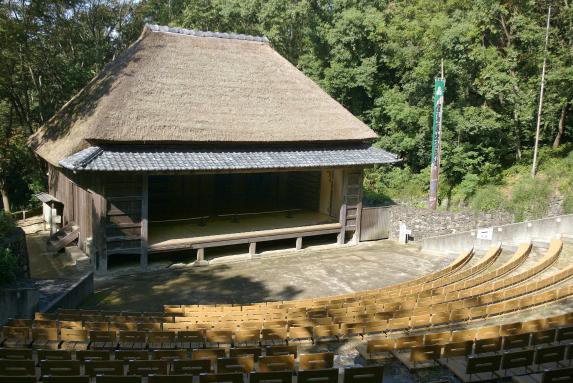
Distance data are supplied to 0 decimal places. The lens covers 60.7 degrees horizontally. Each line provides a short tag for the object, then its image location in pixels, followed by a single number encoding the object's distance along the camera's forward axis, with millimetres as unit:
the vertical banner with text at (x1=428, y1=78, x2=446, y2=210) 22328
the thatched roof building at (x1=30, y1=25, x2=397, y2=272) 16344
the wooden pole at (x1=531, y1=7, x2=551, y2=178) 23359
